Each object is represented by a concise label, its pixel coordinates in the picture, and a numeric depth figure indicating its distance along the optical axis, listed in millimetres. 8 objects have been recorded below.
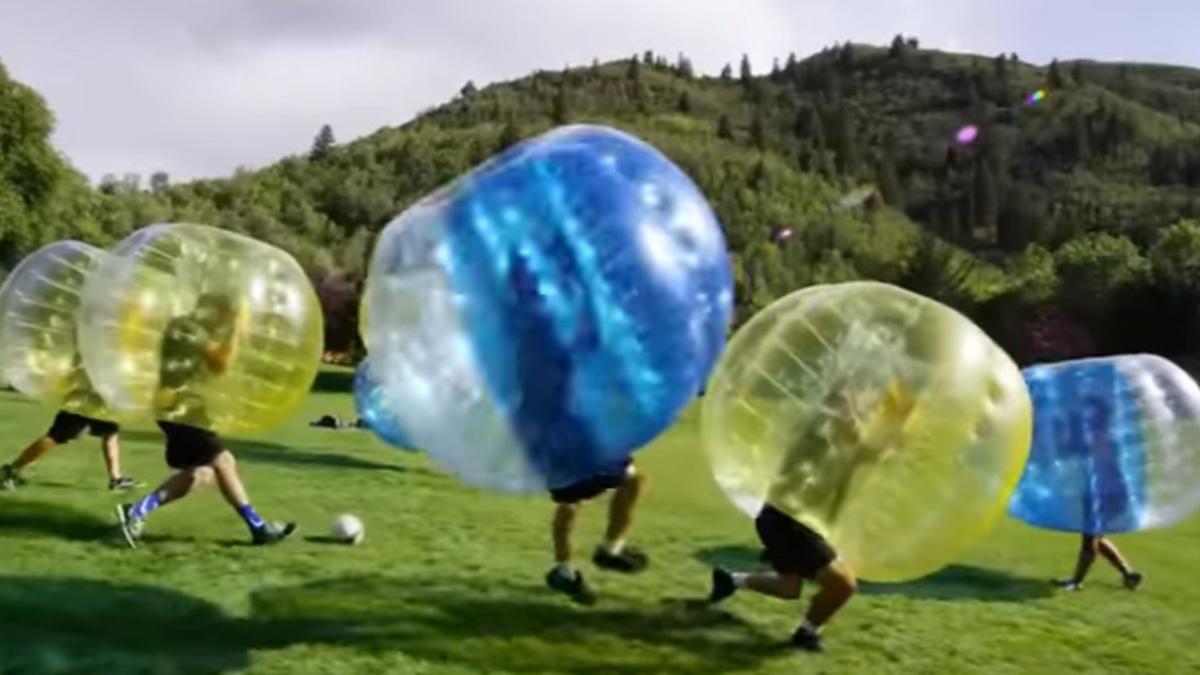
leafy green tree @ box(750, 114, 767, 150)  178375
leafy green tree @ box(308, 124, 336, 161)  136500
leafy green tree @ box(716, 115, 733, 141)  185375
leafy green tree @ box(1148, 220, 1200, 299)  61059
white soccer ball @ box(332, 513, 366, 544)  10184
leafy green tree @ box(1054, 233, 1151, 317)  62966
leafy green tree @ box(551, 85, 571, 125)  186200
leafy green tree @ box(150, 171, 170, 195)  100375
